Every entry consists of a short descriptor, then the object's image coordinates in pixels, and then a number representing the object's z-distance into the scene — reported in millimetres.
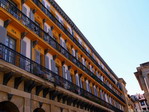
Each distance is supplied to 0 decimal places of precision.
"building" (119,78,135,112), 47175
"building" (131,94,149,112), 78750
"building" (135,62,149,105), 26094
